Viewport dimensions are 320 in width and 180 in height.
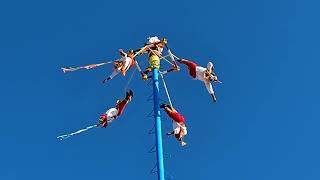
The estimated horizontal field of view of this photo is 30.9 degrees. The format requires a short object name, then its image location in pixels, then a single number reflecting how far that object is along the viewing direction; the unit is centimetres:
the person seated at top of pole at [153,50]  1721
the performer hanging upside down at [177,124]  1734
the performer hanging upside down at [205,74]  1744
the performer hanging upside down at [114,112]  1798
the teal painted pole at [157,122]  1498
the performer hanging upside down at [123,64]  1750
